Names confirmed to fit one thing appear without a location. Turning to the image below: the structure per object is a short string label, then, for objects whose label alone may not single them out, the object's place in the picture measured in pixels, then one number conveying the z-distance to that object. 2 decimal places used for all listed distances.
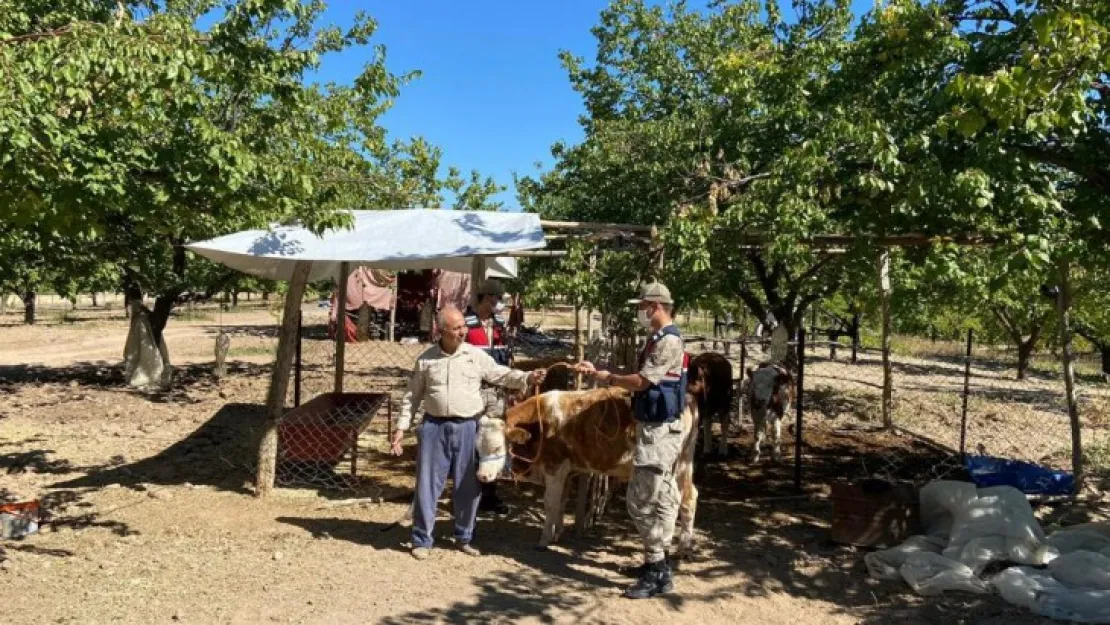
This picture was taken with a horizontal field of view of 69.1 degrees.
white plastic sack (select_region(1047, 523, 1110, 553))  5.77
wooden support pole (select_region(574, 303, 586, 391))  7.21
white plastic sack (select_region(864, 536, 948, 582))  5.86
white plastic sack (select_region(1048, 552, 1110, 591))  5.20
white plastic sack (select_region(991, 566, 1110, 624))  4.93
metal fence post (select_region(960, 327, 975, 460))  9.02
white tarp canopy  7.20
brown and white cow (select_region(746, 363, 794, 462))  9.28
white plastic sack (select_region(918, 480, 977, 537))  6.16
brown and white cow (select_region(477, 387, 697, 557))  5.91
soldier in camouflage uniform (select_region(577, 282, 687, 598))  5.23
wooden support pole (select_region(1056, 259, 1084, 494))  7.78
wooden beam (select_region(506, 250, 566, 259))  8.21
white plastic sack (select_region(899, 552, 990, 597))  5.52
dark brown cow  9.23
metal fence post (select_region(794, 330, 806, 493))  7.80
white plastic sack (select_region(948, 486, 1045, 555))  5.78
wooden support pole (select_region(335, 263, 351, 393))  9.12
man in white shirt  5.84
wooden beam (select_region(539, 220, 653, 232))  7.27
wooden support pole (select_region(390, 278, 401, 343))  26.05
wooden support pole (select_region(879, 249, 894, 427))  11.09
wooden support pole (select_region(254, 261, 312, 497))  7.56
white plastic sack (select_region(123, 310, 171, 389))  14.66
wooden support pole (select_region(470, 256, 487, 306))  8.62
